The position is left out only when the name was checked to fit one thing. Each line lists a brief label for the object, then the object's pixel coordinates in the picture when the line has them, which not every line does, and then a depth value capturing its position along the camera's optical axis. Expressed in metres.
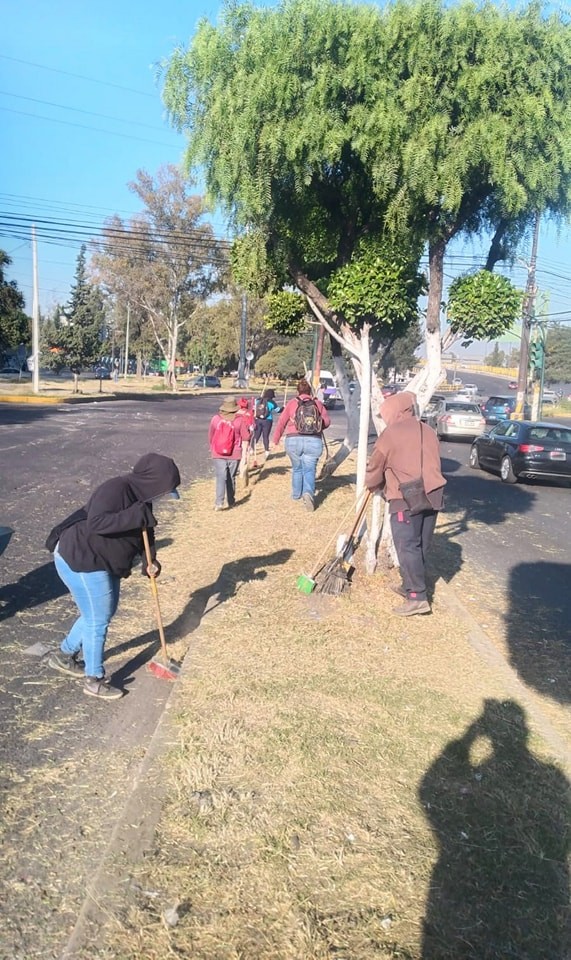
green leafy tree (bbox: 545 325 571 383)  112.38
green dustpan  6.85
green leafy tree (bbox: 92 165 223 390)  52.94
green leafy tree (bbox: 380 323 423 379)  64.74
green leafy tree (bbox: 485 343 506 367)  178.25
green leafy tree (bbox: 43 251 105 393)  48.03
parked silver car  30.94
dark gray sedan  17.98
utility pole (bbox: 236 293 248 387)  58.04
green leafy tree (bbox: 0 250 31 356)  40.97
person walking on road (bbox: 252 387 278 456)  17.81
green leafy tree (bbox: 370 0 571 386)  6.31
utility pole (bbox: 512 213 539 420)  36.22
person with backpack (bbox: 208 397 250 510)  11.25
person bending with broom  4.73
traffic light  42.06
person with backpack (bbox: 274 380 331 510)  10.90
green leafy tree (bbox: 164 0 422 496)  6.34
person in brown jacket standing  6.41
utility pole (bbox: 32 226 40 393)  37.34
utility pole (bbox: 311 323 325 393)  23.86
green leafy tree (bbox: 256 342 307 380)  75.00
